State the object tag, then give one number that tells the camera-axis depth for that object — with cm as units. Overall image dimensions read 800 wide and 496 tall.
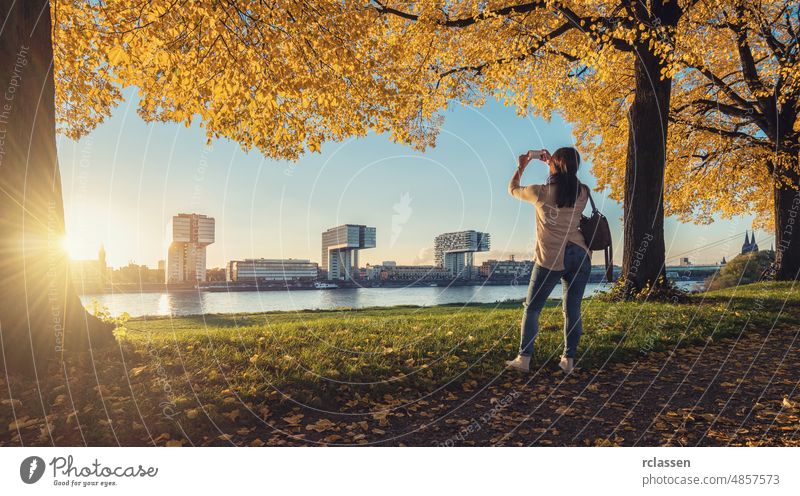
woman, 520
